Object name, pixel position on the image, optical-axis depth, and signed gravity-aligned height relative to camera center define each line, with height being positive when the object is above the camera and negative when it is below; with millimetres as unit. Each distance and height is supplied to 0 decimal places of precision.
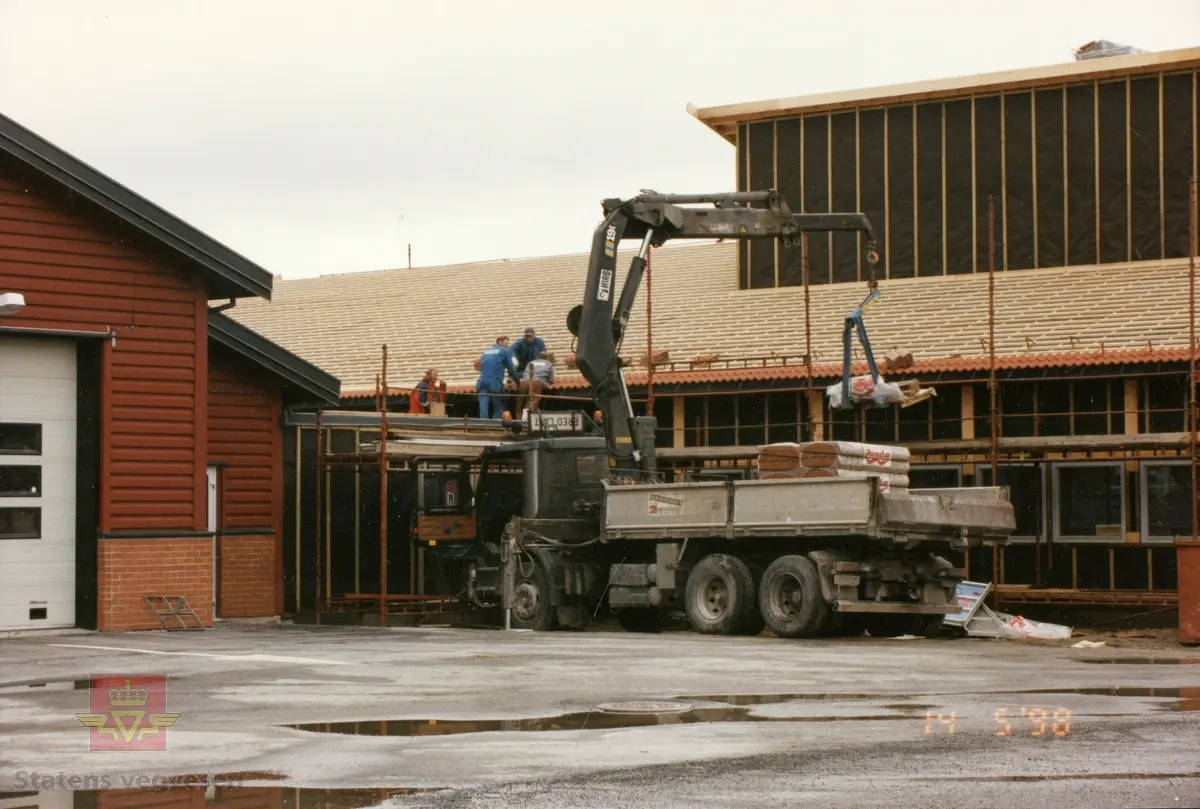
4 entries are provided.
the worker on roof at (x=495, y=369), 28594 +2203
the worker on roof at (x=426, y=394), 29141 +1850
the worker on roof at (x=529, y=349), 28594 +2522
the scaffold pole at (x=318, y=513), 25716 -96
